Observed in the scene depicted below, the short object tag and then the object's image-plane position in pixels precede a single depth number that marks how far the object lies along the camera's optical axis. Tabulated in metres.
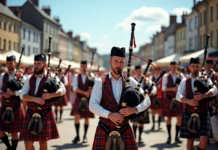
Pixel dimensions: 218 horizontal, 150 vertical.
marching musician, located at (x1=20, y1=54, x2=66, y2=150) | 4.98
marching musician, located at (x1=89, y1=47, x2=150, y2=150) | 3.83
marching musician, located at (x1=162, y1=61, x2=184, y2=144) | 8.25
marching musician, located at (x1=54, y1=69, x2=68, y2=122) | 11.37
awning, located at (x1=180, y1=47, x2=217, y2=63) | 12.40
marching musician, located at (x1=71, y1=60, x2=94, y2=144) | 8.18
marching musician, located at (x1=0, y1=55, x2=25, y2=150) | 6.28
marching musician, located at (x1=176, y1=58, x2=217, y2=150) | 5.26
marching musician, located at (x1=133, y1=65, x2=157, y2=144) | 7.78
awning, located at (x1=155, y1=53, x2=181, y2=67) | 15.79
